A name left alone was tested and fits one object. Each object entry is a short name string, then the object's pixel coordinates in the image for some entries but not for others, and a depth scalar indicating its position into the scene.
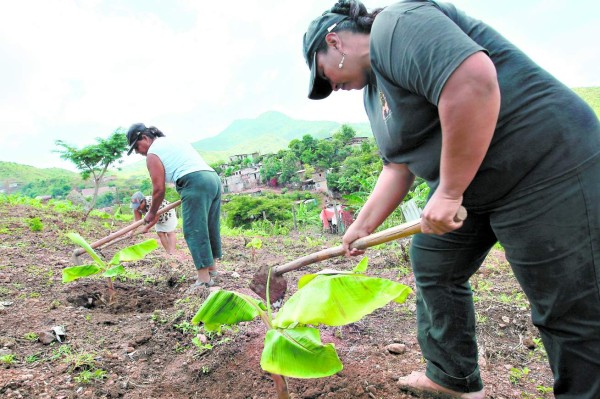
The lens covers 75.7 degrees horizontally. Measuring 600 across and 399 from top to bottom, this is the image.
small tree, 13.83
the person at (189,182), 3.88
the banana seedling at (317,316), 1.47
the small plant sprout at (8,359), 2.42
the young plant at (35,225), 7.51
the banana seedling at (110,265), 3.50
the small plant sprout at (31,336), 2.80
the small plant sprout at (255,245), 5.91
